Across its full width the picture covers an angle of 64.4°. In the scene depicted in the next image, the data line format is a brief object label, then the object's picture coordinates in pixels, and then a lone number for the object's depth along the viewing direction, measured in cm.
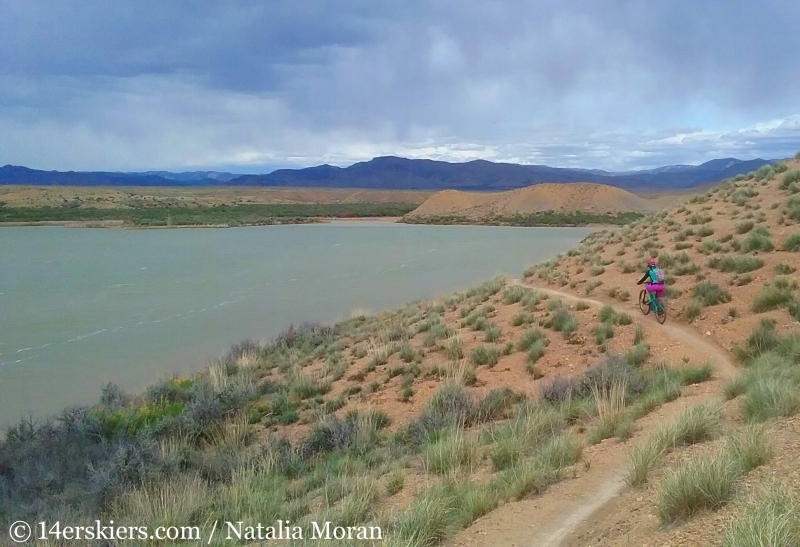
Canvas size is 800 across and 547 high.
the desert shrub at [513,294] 1611
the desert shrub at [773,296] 1026
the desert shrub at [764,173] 2177
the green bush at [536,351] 1098
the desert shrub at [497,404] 850
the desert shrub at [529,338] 1177
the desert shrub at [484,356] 1145
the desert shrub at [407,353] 1254
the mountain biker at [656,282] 1171
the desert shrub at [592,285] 1548
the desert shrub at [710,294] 1161
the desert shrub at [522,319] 1346
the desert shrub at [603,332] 1113
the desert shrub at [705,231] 1684
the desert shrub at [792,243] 1285
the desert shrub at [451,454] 618
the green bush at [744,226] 1548
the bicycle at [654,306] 1166
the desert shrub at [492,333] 1277
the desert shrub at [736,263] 1266
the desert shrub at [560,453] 549
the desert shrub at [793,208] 1472
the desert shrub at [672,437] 464
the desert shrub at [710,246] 1475
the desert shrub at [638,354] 968
